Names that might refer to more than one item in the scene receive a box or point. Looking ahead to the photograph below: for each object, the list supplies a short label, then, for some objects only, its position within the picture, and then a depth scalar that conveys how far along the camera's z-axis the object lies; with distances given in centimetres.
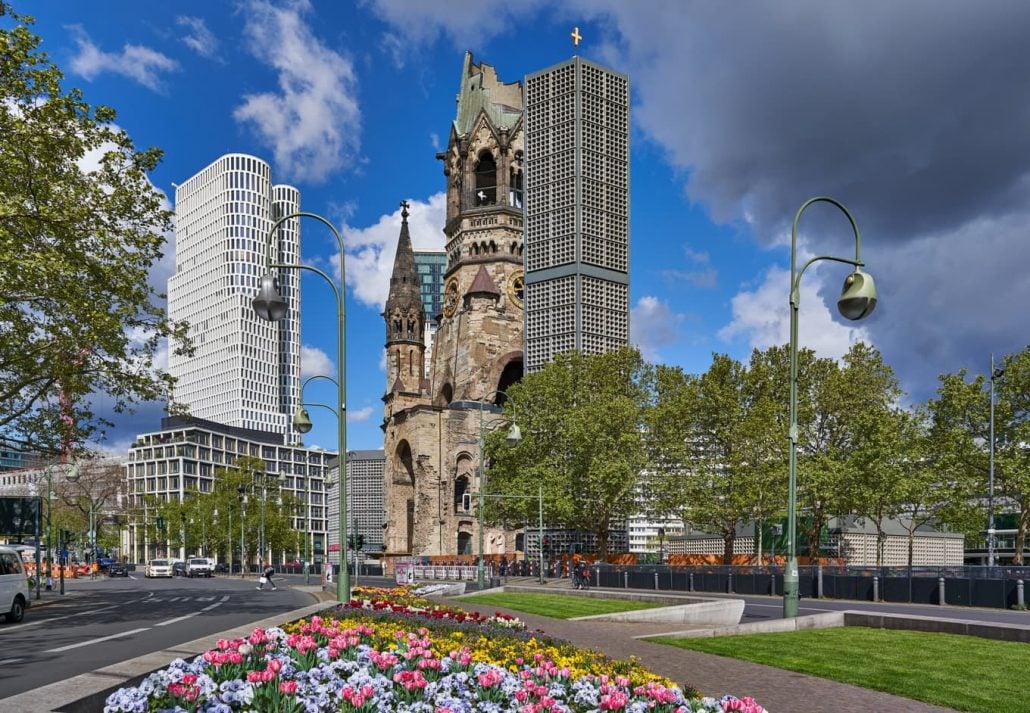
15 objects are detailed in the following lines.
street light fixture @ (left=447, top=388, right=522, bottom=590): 4203
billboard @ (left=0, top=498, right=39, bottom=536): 3400
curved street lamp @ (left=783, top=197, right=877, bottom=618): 1683
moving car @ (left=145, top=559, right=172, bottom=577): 7850
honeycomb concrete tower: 8250
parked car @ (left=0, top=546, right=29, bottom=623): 2262
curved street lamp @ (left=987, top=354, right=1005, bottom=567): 4300
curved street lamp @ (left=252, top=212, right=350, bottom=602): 1836
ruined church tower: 8119
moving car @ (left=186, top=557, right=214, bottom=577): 7925
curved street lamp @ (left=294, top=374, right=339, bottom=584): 3184
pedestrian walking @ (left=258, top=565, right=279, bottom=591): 4578
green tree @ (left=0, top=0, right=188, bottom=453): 2209
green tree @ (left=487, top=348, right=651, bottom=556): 5794
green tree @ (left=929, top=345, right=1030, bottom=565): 4922
